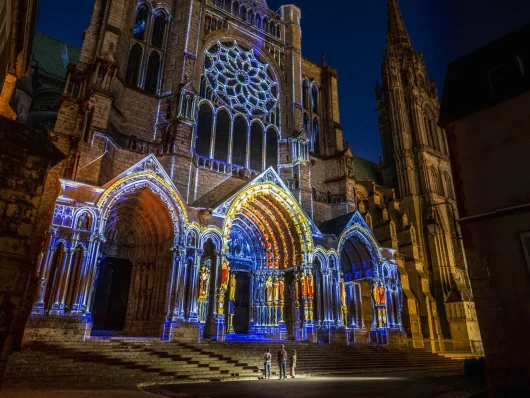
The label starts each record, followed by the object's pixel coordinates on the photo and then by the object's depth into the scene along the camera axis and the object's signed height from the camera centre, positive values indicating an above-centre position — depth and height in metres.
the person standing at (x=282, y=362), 11.93 -0.98
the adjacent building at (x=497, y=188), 8.45 +3.65
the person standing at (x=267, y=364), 11.93 -1.05
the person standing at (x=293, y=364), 12.57 -1.10
